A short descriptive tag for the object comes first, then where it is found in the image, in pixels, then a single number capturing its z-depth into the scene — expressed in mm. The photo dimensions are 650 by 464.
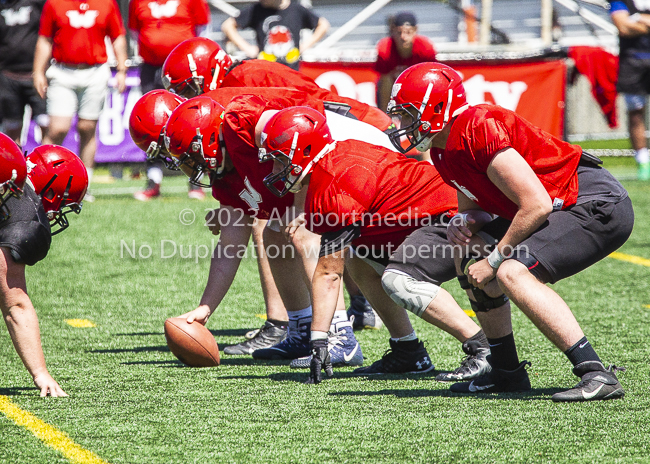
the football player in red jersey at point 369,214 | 7426
